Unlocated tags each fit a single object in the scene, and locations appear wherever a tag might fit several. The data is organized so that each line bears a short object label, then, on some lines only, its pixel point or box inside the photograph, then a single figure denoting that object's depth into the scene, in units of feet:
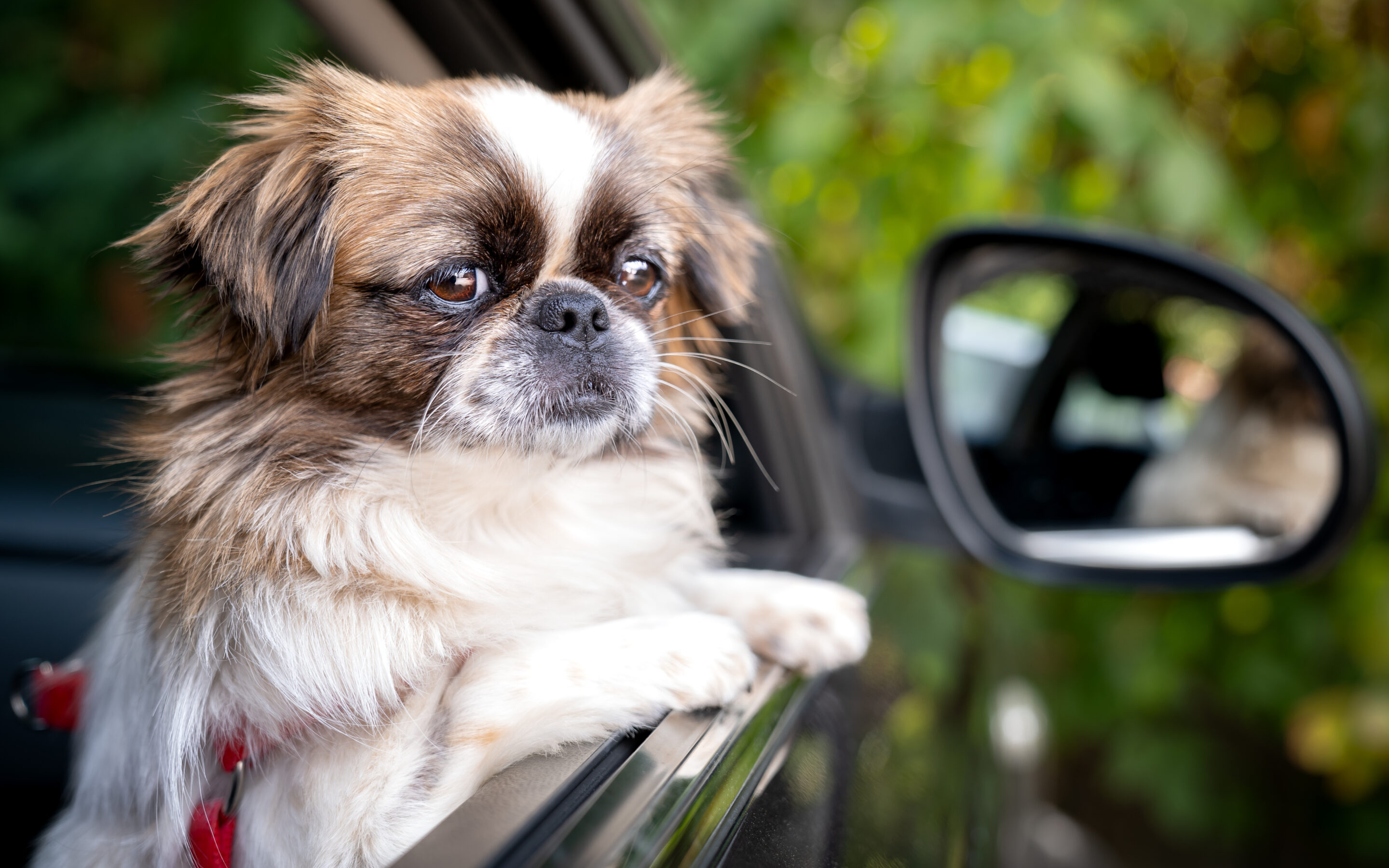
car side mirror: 2.28
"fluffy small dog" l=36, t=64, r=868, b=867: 1.50
